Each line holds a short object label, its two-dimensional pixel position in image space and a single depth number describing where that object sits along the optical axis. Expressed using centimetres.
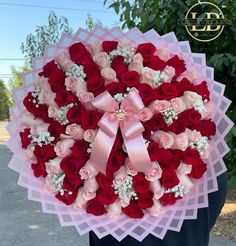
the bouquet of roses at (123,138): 115
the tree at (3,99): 4362
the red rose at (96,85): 118
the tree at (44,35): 802
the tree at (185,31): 323
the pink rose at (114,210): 119
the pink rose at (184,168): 121
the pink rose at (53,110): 123
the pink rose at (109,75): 117
